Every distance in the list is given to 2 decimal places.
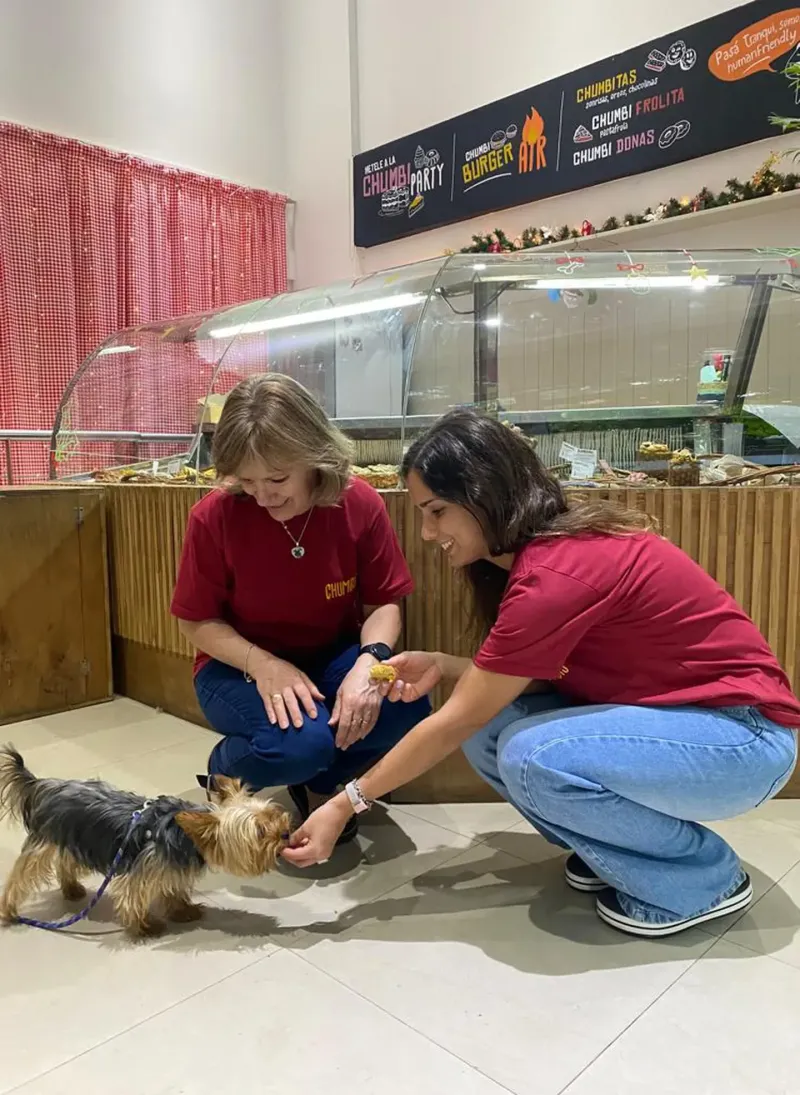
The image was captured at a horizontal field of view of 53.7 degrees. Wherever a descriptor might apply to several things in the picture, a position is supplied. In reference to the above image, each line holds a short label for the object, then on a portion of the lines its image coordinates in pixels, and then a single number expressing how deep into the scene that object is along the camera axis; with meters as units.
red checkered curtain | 4.76
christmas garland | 3.78
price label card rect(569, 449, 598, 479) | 2.26
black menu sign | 3.86
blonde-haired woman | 1.63
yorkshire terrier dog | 1.38
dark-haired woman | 1.35
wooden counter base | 2.06
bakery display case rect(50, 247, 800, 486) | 2.32
